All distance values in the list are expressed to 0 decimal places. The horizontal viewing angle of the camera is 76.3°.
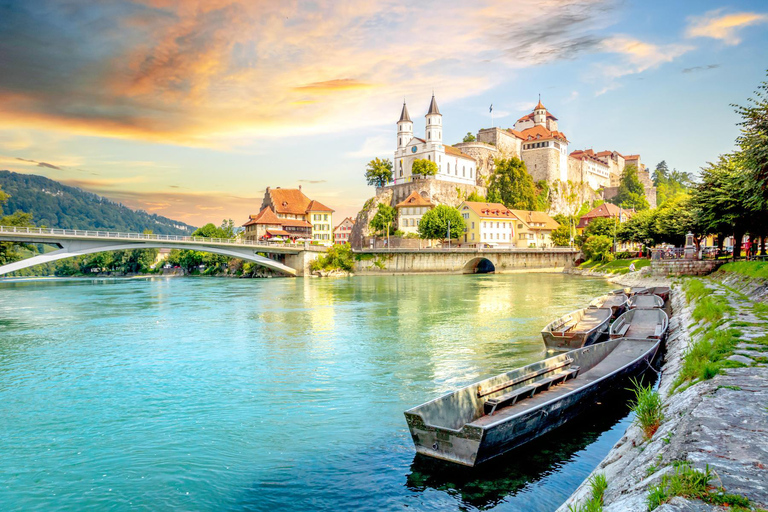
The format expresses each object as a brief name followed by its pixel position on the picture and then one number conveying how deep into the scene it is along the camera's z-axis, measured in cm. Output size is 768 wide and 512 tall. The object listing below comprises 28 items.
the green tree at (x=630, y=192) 13788
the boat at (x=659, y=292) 3381
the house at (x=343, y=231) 15064
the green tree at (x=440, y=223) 9725
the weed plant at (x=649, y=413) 875
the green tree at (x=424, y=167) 11000
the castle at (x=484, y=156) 11419
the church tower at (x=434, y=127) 11594
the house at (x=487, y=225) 10181
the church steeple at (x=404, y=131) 12181
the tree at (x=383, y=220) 10481
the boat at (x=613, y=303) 2730
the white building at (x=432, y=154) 11456
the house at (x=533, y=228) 10675
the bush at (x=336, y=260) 8962
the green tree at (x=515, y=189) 11675
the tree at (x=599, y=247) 7925
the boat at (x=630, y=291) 3342
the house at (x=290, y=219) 10625
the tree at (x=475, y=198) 11444
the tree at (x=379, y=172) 12075
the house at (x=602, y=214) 11094
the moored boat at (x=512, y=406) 980
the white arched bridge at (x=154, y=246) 5700
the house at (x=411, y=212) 10436
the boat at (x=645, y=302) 2690
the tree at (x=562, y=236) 10131
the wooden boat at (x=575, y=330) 1977
